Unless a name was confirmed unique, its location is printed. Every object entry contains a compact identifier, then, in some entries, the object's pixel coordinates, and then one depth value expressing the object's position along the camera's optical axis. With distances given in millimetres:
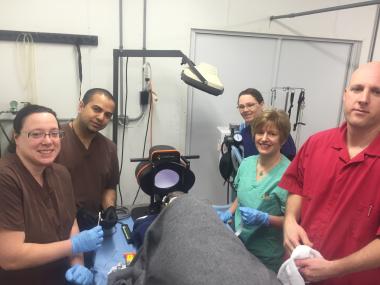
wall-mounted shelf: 2412
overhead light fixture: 2242
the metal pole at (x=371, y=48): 3104
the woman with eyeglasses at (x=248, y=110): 2193
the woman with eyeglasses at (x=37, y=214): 1146
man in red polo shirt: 1014
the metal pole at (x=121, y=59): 2623
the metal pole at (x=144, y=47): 2687
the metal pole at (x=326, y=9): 1902
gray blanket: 614
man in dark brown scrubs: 1803
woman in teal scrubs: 1445
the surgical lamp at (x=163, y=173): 1677
